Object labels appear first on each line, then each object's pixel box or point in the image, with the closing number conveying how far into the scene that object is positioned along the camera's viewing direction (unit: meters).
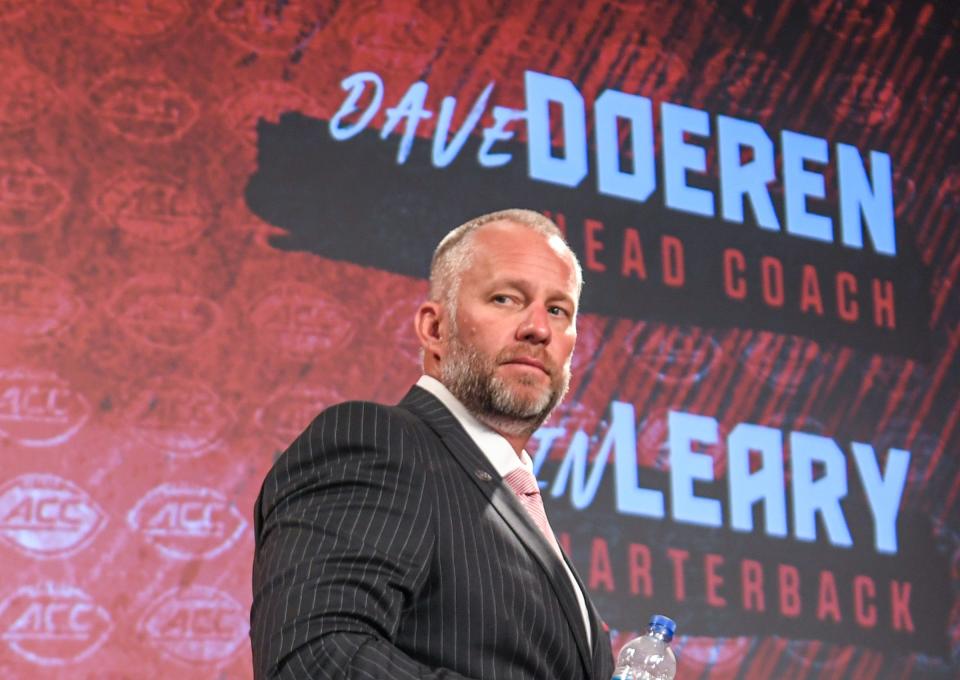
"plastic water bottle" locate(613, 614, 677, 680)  5.44
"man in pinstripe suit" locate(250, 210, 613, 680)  5.30
